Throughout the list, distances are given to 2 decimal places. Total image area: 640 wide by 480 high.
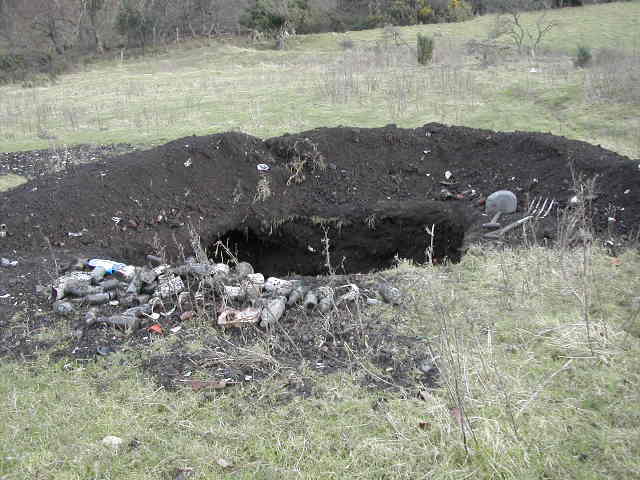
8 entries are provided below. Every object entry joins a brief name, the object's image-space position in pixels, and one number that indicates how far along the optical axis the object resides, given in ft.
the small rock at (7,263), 16.90
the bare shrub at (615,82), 34.53
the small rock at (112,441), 9.43
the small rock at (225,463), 8.91
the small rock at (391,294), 13.53
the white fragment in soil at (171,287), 13.99
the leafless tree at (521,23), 65.62
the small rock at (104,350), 11.96
